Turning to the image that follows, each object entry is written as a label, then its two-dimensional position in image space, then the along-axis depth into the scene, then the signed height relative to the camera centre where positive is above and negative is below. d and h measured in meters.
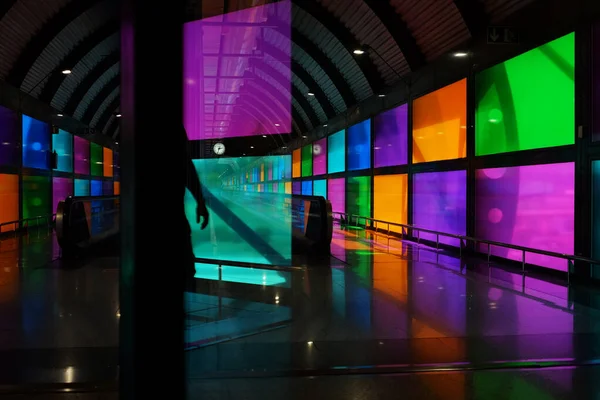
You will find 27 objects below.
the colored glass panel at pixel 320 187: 25.39 +0.60
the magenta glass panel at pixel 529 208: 8.74 -0.18
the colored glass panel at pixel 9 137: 15.64 +1.95
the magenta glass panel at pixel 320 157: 24.83 +2.13
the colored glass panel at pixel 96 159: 28.00 +2.25
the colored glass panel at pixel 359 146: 19.22 +2.10
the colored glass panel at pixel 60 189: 21.11 +0.44
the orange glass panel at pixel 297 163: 29.83 +2.15
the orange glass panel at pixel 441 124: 12.27 +1.98
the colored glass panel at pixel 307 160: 27.48 +2.16
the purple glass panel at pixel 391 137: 15.95 +2.05
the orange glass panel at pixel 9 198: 15.66 +0.02
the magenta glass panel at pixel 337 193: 22.67 +0.27
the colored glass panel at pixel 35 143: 17.56 +2.04
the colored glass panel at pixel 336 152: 22.06 +2.10
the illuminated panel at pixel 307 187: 27.94 +0.66
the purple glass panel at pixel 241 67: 11.16 +4.10
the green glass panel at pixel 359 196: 19.45 +0.12
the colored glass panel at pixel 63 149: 21.59 +2.20
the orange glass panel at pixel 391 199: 16.06 +0.00
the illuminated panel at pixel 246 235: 11.86 -1.25
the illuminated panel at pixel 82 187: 25.00 +0.61
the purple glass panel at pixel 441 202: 12.35 -0.09
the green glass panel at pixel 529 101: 8.70 +1.91
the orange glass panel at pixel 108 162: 31.40 +2.29
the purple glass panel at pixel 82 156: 24.81 +2.20
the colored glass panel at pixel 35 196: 17.78 +0.09
